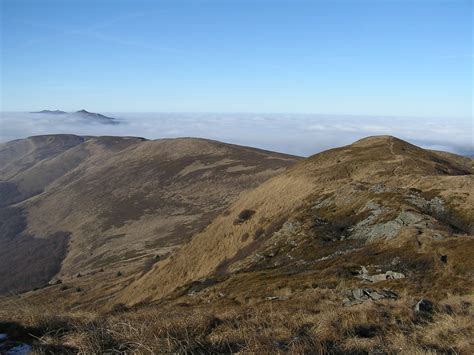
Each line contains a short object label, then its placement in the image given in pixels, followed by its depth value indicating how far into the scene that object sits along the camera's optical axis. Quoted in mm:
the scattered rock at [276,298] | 22277
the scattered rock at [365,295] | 17375
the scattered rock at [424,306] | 12530
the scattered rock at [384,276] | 26172
